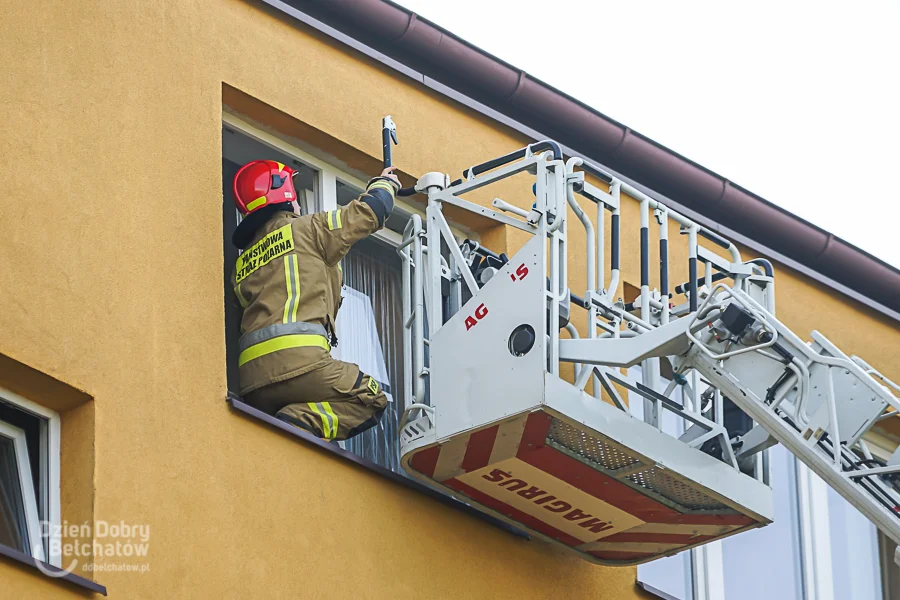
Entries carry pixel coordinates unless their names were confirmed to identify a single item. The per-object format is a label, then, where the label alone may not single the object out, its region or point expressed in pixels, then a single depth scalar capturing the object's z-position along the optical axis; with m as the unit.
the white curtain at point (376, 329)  19.59
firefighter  17.77
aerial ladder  16.27
